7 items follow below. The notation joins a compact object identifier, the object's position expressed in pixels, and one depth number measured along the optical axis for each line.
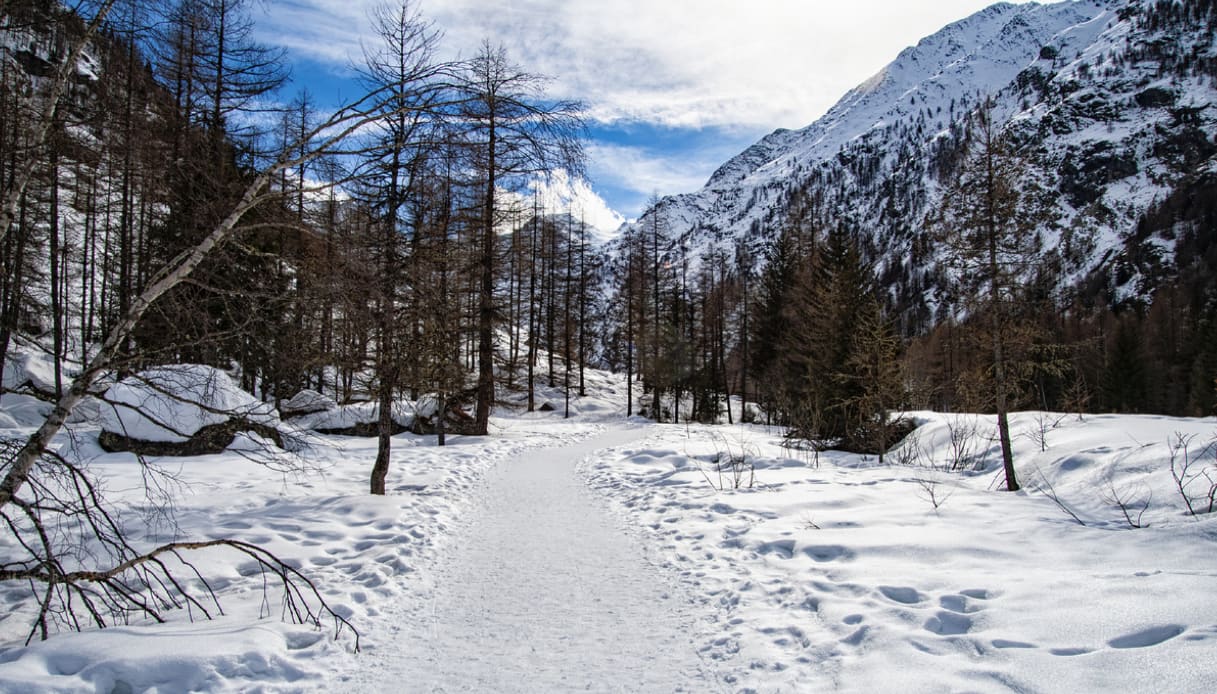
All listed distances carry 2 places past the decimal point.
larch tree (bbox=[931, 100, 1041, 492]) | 9.70
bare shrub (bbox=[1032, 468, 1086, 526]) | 6.35
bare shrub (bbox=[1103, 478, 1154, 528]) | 6.12
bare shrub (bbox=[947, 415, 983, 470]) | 11.95
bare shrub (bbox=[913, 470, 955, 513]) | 7.33
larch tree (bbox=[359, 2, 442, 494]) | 7.11
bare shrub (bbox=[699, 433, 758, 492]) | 9.40
